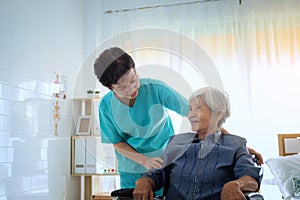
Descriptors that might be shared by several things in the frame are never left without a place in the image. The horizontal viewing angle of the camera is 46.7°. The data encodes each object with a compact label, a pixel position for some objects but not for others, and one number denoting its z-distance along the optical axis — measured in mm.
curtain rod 3086
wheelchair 1309
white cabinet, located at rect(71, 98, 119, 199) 2912
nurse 1081
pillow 2074
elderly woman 1294
